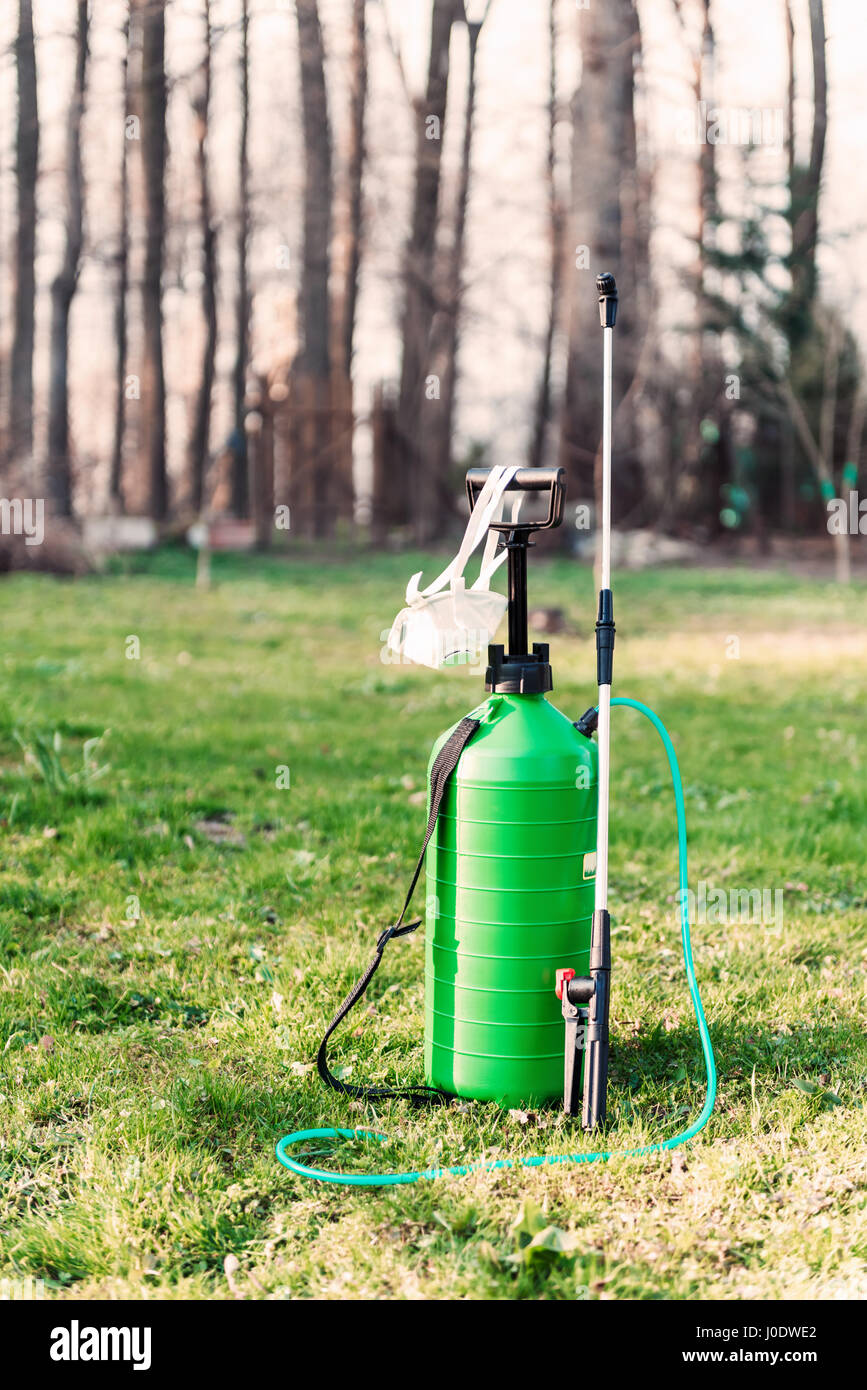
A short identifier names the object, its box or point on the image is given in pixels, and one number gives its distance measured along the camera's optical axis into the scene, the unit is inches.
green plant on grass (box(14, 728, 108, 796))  209.5
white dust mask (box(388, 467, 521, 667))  115.0
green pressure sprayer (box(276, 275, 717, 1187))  112.8
